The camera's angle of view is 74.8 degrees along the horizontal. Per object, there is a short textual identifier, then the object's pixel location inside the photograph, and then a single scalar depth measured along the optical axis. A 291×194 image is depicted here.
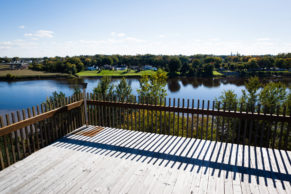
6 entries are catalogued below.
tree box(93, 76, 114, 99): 33.88
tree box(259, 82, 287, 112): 21.06
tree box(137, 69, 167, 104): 28.77
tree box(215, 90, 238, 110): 23.12
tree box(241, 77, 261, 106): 24.25
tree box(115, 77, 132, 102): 34.33
